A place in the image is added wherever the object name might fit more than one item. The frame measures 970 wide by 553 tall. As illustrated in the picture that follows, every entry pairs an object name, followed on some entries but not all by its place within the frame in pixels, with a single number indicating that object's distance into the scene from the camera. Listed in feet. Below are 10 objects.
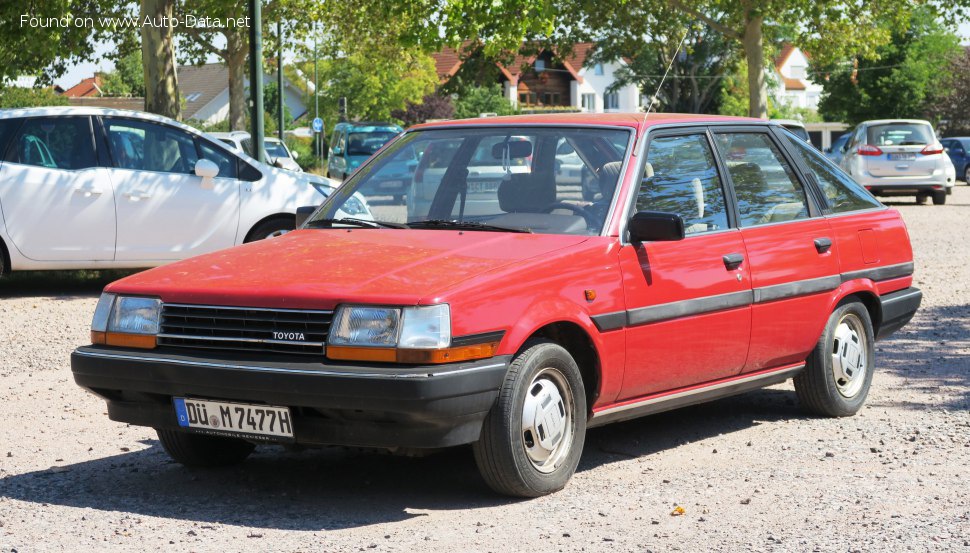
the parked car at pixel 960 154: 147.74
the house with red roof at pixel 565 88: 345.51
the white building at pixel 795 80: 468.34
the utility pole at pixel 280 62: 140.73
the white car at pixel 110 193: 41.57
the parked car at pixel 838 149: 106.19
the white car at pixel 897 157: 95.61
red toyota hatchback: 17.22
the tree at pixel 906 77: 247.09
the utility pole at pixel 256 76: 58.59
